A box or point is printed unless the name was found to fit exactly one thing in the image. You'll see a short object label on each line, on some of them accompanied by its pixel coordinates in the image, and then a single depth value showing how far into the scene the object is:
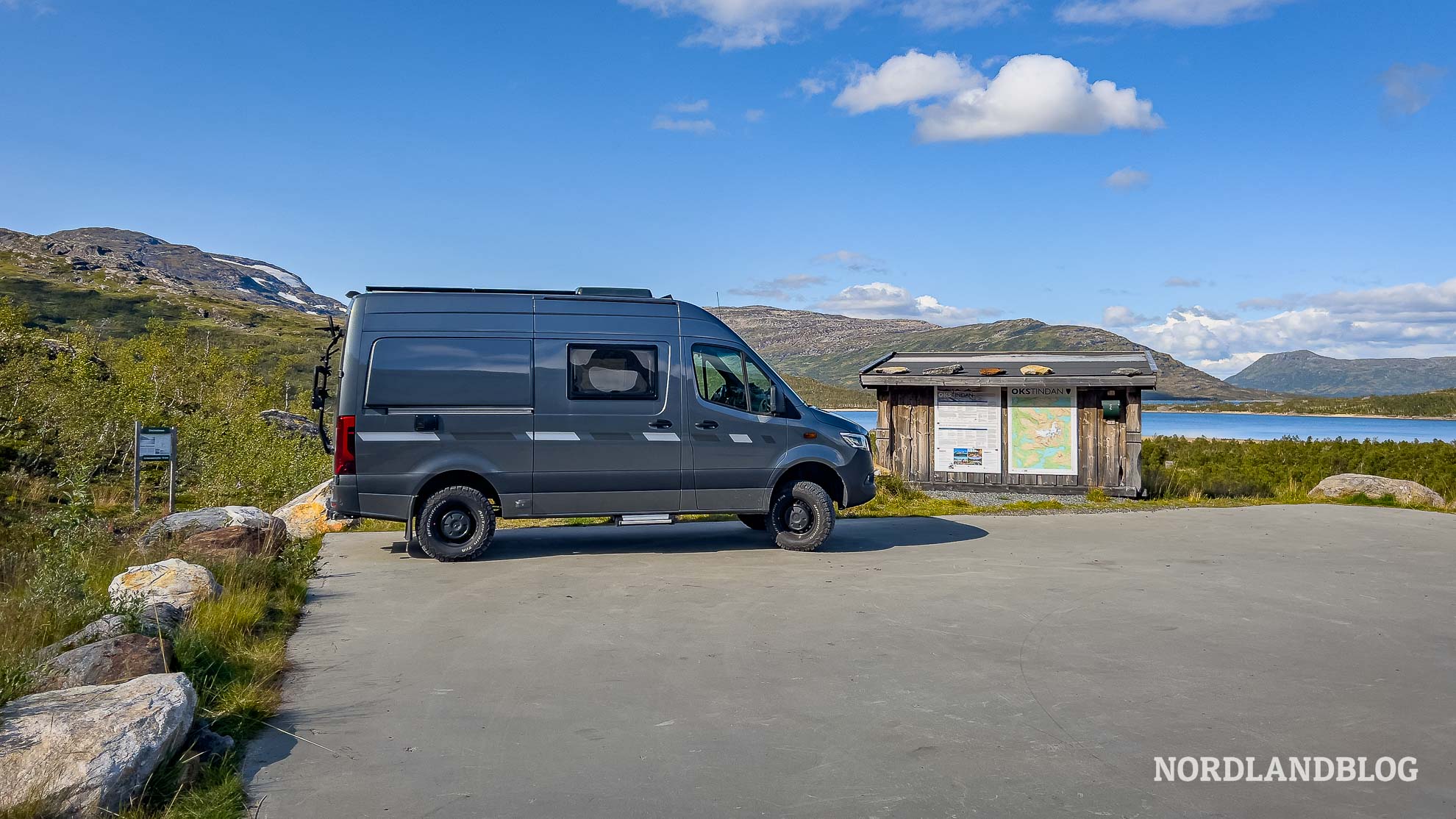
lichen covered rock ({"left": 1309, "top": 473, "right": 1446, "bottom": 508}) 17.77
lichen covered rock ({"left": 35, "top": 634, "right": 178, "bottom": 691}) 4.64
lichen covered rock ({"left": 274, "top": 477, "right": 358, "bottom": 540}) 13.00
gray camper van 10.14
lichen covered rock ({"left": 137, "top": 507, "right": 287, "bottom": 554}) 9.47
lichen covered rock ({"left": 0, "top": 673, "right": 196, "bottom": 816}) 3.56
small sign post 12.95
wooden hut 17.89
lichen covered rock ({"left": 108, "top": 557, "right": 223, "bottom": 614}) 6.76
